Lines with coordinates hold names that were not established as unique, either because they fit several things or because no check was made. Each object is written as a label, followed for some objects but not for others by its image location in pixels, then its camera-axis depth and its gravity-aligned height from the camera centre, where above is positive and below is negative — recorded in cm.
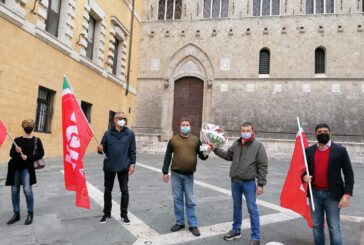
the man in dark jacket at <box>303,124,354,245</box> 376 -40
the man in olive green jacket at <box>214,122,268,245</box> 436 -42
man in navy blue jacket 515 -34
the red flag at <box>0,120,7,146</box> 547 +3
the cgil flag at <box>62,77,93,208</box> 503 -10
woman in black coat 502 -59
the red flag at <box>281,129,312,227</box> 442 -62
